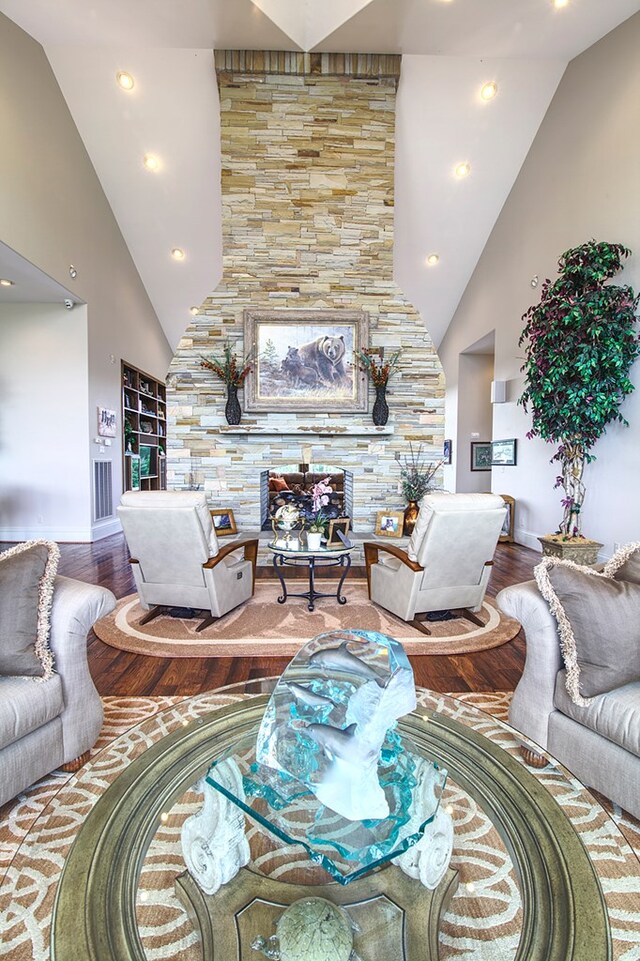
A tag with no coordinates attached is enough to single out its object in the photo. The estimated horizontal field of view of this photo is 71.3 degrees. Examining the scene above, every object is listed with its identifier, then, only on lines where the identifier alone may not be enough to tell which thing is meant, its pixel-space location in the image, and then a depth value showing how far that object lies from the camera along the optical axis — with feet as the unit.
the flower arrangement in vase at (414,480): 17.28
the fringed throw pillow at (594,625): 4.81
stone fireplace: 17.07
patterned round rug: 2.47
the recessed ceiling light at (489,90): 17.17
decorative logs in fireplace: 18.28
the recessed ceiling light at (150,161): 19.10
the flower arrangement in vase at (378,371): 17.17
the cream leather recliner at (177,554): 9.31
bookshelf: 25.07
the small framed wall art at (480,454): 29.17
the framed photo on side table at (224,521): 16.83
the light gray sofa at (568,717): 4.47
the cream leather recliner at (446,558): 9.22
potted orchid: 11.28
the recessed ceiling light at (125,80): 16.51
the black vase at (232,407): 16.96
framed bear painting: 17.29
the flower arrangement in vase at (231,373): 16.88
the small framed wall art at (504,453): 21.04
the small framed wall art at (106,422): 20.93
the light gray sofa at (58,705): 4.63
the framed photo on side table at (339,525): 17.22
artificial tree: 12.87
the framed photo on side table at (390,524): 16.70
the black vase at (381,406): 17.25
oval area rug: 9.09
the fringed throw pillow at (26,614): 4.96
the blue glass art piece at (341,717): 2.89
